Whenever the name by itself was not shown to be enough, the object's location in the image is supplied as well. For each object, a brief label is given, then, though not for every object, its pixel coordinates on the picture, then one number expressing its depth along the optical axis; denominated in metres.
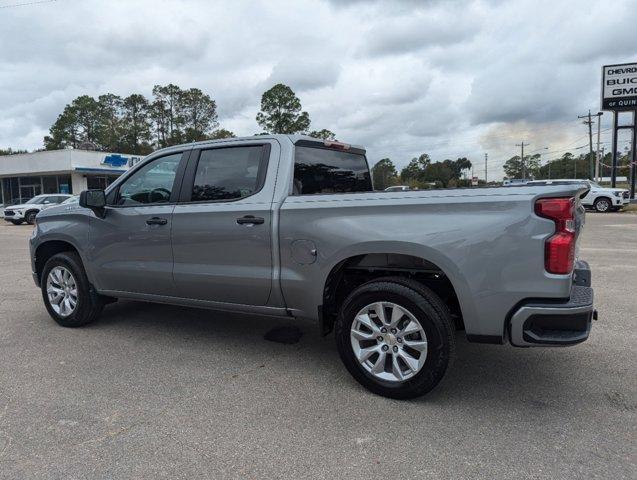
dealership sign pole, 30.30
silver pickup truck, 3.06
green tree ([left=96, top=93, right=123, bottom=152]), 68.06
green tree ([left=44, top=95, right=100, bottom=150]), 71.62
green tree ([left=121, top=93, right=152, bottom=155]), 67.06
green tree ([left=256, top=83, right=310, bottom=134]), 48.16
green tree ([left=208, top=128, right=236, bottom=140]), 62.94
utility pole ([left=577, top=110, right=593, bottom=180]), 64.02
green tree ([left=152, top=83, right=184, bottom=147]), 64.69
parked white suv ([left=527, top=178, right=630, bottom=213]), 24.36
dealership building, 34.16
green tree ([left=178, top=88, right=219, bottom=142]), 63.94
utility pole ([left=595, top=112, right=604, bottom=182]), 42.88
